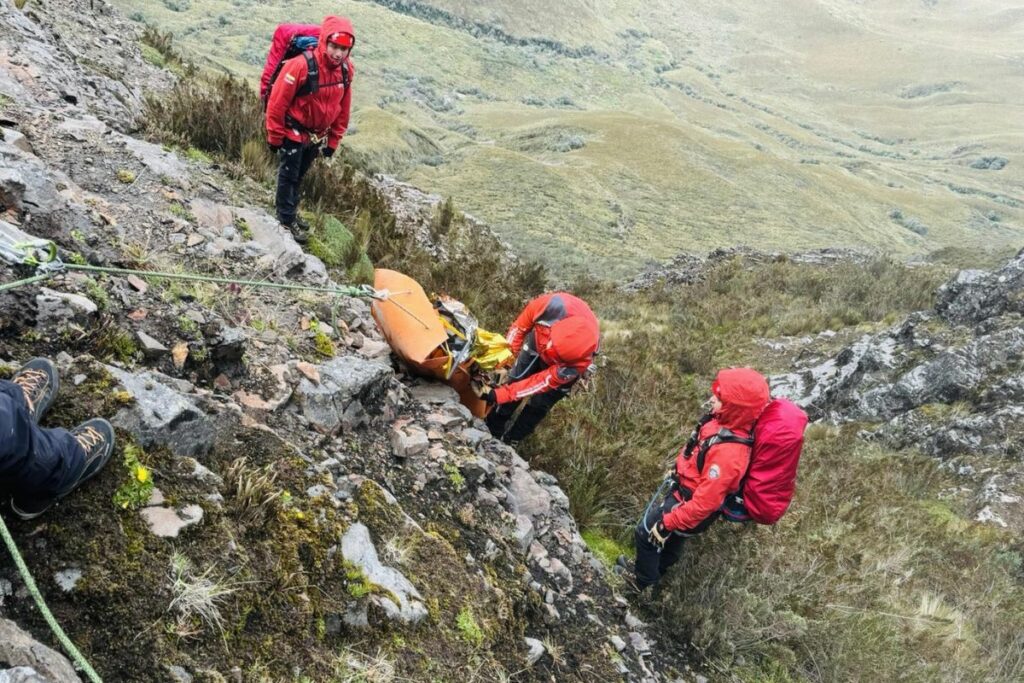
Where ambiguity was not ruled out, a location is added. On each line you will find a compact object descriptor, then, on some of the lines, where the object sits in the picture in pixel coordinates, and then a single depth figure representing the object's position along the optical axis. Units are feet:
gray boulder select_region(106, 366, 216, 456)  7.65
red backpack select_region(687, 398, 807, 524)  12.07
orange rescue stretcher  13.80
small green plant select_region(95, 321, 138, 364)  9.13
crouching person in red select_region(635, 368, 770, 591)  11.99
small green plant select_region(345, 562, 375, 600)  7.80
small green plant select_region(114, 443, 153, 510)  6.89
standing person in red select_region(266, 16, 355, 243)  15.94
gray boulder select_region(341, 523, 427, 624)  8.01
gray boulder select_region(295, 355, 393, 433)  10.93
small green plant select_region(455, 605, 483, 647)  8.71
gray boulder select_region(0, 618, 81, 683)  4.77
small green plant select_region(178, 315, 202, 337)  10.50
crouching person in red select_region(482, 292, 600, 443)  14.35
